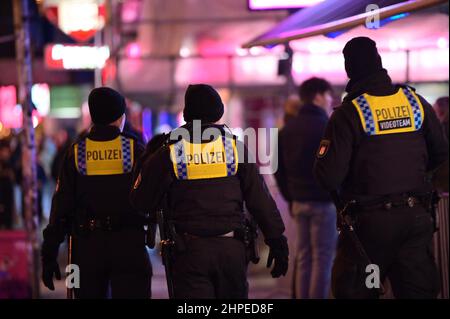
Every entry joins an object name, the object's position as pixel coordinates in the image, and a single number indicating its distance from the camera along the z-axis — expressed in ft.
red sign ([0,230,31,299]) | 60.18
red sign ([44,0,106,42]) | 118.11
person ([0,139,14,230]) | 106.63
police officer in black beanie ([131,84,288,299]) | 33.17
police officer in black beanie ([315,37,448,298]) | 35.29
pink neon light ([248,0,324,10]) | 57.57
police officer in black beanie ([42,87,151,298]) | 38.42
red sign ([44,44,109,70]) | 110.42
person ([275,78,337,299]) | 49.90
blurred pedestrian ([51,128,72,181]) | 87.48
